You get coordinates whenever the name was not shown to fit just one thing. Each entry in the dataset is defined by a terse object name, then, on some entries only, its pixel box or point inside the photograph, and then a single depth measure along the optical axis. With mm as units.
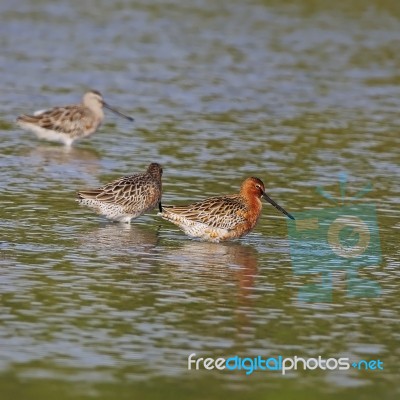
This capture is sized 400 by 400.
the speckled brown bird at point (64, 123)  24156
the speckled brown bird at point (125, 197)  17719
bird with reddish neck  16984
